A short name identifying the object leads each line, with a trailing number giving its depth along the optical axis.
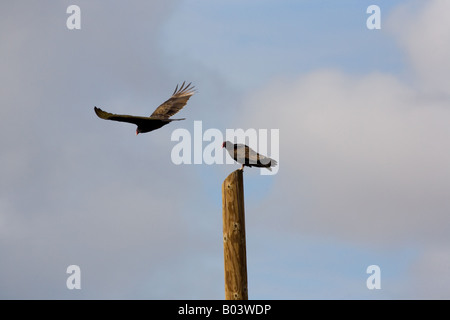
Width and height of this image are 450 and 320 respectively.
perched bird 13.18
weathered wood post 10.91
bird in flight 14.88
